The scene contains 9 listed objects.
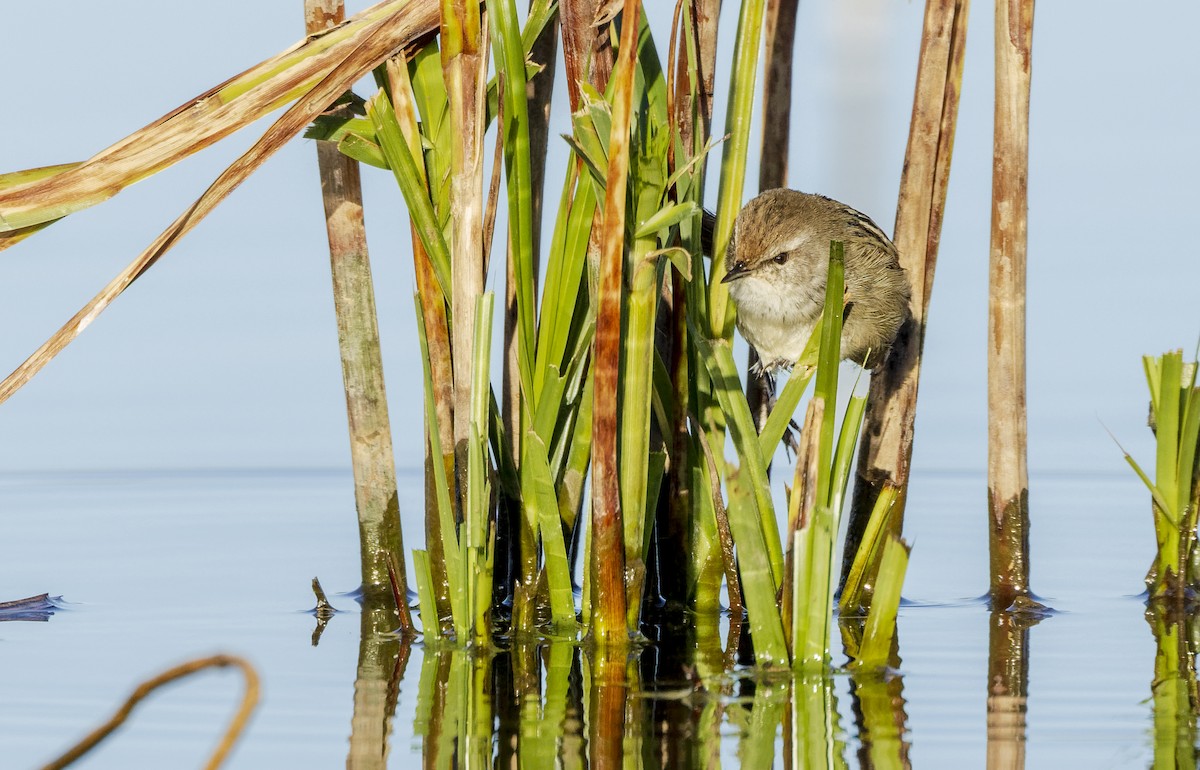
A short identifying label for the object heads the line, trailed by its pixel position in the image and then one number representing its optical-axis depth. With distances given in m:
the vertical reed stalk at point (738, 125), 7.73
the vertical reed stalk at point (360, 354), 8.33
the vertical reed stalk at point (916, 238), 8.68
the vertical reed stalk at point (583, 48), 7.46
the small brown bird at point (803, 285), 8.80
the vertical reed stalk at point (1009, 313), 8.30
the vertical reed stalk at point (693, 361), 7.71
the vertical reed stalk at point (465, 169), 7.26
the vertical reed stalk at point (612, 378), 6.70
